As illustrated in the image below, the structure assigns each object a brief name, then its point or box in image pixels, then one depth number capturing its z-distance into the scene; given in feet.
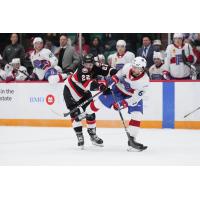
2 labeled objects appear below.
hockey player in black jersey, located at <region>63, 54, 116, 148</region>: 42.78
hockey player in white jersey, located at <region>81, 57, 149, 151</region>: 41.55
